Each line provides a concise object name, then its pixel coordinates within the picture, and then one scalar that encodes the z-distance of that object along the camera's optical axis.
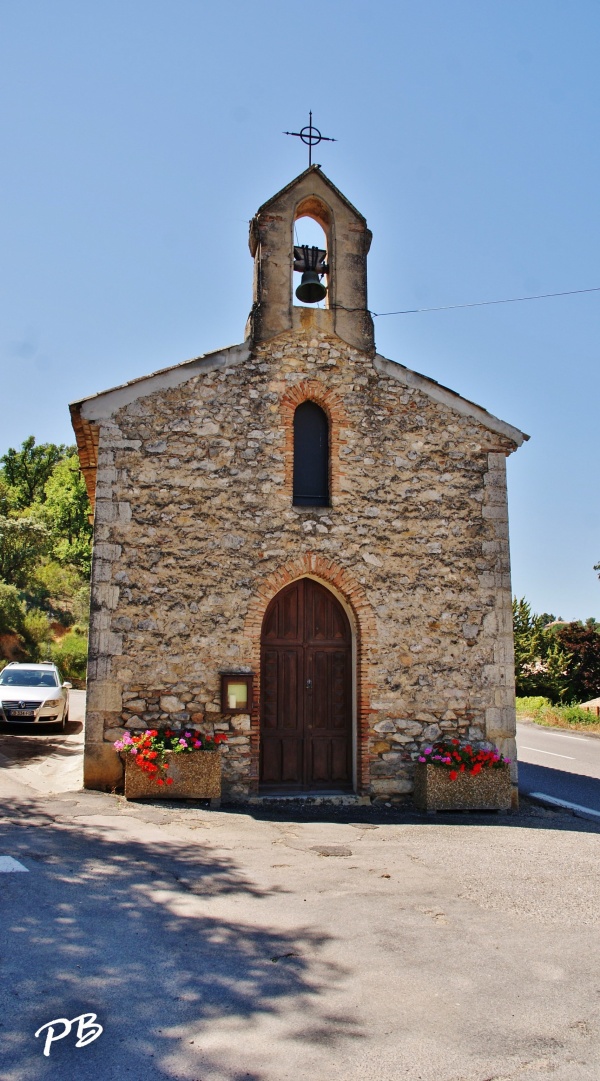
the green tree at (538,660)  27.42
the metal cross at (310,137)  11.00
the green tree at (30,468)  52.50
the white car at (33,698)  14.38
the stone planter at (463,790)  9.41
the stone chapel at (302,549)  9.40
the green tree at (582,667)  27.77
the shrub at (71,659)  29.55
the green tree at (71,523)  42.85
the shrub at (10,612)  32.12
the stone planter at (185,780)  8.73
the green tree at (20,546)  34.69
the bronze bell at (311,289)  10.51
